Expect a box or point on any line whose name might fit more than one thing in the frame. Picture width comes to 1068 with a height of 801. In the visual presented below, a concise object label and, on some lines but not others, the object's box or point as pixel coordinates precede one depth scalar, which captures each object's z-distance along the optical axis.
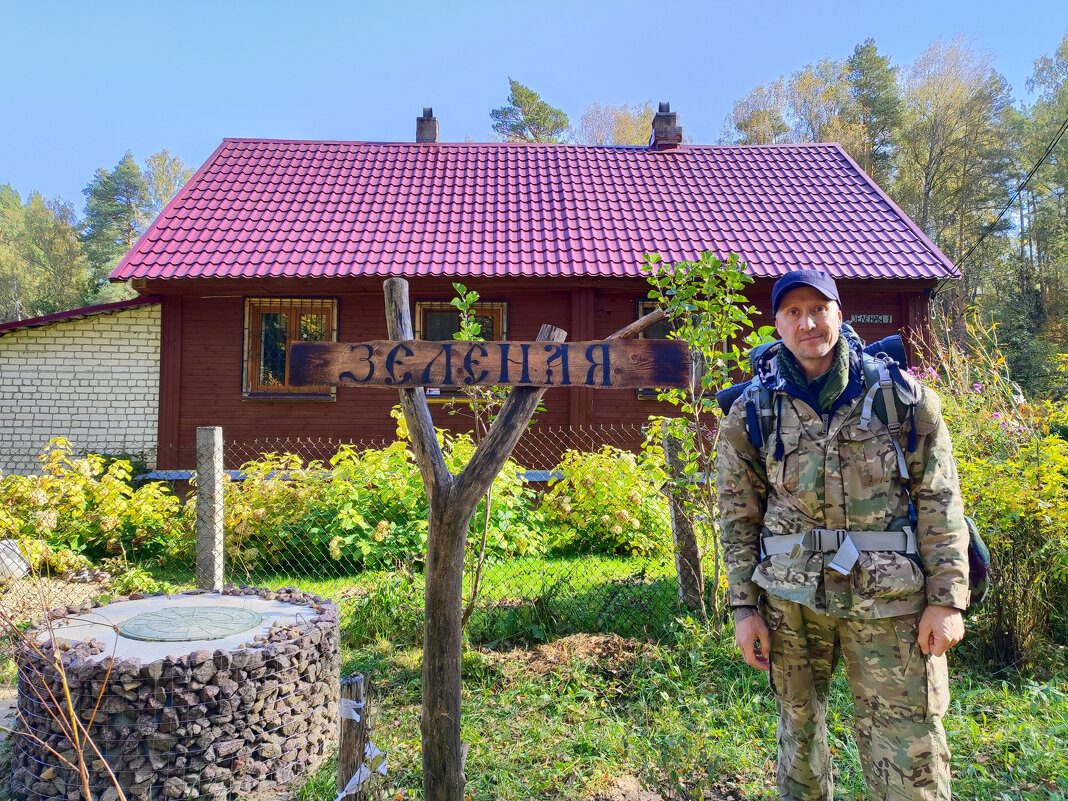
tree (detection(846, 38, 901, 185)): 26.30
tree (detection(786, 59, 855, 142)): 27.47
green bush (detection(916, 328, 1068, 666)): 3.83
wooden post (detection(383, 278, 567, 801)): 2.54
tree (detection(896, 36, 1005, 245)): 25.19
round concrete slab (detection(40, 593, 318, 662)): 3.09
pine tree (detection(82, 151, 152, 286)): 35.94
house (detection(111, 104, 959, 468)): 9.33
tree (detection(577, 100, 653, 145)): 32.16
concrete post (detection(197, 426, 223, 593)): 4.62
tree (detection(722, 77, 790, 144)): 29.30
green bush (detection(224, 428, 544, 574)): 5.95
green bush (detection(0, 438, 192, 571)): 6.33
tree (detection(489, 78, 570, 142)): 30.39
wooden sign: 2.58
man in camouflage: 2.03
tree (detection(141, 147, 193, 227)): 36.84
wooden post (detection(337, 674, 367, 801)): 2.44
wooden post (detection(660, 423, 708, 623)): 4.35
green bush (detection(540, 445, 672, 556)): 6.61
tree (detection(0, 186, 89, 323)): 34.03
